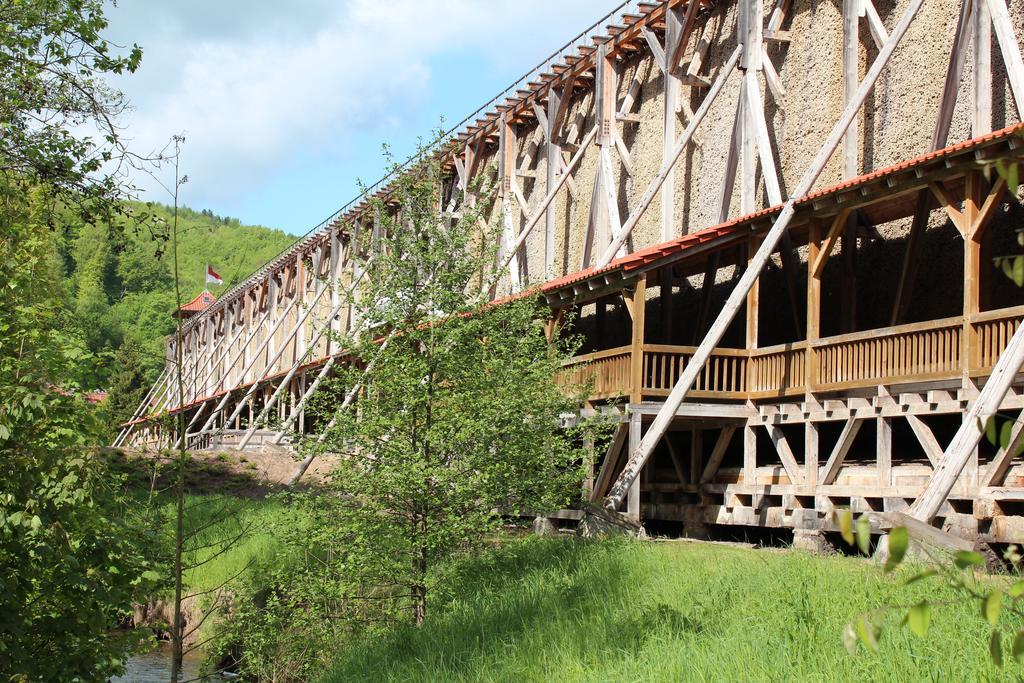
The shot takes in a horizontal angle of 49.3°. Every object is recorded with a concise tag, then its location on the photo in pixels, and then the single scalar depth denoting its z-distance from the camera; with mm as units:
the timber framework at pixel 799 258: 13805
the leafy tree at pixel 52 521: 8094
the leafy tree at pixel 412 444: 11984
